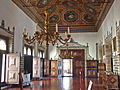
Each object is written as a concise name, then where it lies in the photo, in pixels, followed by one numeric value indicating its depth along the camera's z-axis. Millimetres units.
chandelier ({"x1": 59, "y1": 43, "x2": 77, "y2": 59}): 15624
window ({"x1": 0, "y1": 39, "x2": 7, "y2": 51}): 7681
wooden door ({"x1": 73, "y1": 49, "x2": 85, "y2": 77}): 15672
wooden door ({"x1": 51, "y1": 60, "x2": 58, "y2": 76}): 15261
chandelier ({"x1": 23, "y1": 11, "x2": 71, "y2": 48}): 5174
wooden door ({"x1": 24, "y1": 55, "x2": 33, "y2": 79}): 10408
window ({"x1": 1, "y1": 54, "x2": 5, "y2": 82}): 8091
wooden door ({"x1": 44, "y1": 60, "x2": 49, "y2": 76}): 14730
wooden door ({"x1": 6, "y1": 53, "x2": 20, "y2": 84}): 7923
